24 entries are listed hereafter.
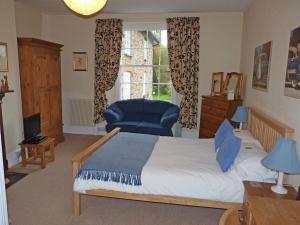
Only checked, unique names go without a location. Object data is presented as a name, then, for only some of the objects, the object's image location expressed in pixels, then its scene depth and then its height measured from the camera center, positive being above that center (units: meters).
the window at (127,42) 5.79 +0.75
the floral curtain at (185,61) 5.29 +0.31
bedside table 1.26 -0.71
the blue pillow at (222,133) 3.05 -0.69
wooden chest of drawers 4.32 -0.62
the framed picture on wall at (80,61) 5.85 +0.31
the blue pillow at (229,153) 2.45 -0.75
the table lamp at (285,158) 1.91 -0.61
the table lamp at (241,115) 3.82 -0.57
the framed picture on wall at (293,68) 2.35 +0.09
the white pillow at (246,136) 3.09 -0.77
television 3.91 -0.83
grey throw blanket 2.52 -0.92
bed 2.41 -1.05
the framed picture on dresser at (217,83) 5.08 -0.14
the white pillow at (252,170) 2.40 -0.87
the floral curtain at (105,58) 5.54 +0.37
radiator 5.95 -0.86
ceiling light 2.64 +0.73
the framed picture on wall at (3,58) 3.79 +0.23
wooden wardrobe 4.30 -0.15
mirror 4.52 -0.14
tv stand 3.95 -1.31
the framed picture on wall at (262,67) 3.30 +0.15
